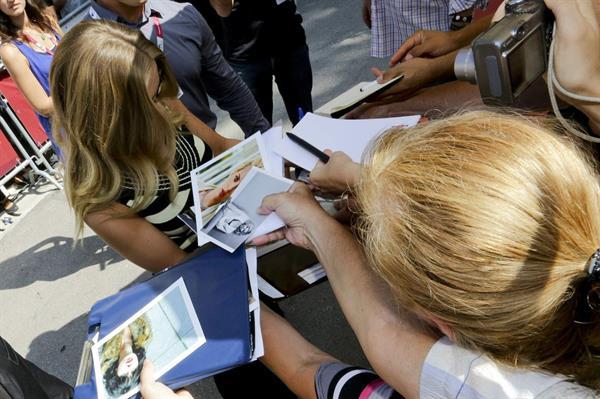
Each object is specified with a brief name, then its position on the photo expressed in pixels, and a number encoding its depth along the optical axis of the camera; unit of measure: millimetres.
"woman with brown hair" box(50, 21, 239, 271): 1205
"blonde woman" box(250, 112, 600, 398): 589
